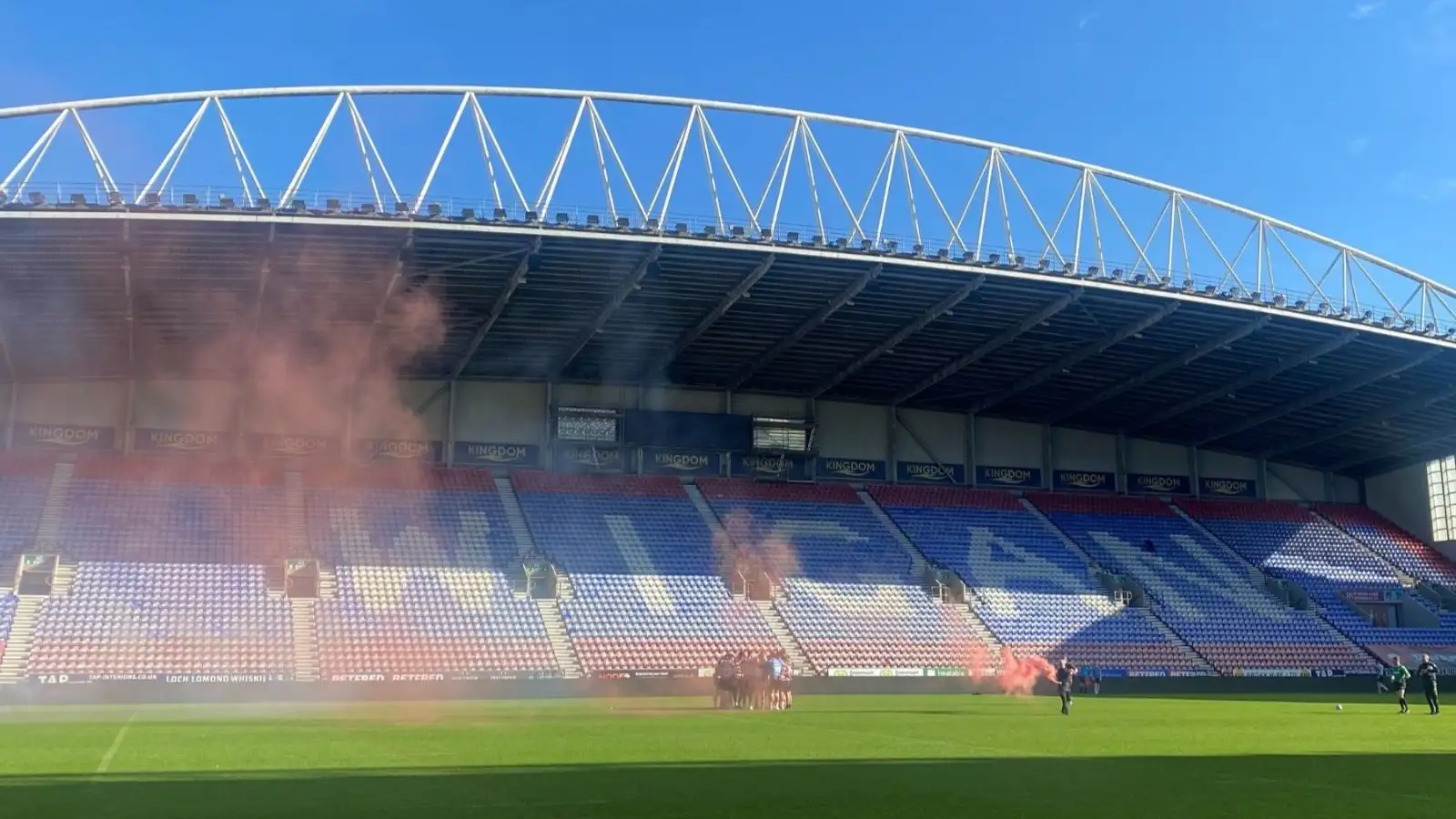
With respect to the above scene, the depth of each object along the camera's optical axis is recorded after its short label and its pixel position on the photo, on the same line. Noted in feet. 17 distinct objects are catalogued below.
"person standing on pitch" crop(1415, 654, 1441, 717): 82.64
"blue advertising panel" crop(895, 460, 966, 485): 168.04
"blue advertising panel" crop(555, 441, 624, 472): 152.25
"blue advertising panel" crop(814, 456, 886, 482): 164.14
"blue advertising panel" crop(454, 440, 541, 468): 148.25
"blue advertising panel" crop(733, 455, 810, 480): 160.56
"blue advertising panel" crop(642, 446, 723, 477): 157.48
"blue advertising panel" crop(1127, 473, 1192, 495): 180.04
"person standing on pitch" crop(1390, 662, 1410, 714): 84.57
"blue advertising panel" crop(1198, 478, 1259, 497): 184.65
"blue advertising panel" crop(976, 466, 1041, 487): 171.83
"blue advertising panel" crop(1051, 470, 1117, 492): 175.83
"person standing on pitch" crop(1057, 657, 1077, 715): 81.76
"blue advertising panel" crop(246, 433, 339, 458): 140.56
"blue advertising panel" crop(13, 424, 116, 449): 132.26
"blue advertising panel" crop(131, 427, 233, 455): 135.95
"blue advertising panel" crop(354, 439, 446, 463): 143.74
